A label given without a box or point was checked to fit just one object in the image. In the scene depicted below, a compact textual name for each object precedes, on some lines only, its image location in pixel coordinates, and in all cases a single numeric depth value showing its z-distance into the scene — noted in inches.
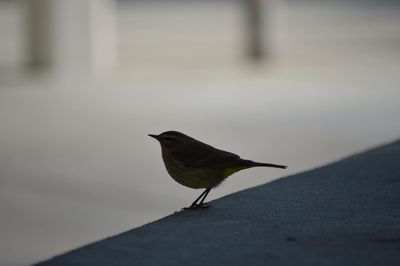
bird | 259.4
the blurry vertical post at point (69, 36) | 936.3
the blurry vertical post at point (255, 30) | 1006.4
